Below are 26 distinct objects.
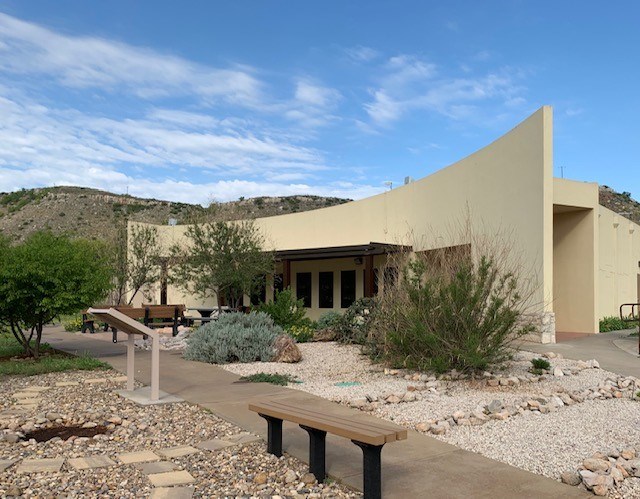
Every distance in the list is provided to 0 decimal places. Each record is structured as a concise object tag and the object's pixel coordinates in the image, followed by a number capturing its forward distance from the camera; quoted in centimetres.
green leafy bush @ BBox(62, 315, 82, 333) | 1931
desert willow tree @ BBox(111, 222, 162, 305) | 2250
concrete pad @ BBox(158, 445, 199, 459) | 510
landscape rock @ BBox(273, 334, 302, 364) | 1077
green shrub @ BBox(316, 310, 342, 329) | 1445
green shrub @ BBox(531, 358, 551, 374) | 912
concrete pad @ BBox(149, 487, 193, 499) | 409
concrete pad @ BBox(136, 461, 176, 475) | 466
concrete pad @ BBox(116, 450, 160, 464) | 493
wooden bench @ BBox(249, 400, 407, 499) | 390
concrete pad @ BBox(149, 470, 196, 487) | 438
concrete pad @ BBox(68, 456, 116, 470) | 476
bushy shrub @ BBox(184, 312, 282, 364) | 1076
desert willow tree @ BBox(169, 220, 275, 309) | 1769
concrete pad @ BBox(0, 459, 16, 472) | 467
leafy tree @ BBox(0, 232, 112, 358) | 1000
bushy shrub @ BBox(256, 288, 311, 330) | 1468
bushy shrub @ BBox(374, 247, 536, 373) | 836
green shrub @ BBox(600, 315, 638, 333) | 1712
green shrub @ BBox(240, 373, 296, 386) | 868
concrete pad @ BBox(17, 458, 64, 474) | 463
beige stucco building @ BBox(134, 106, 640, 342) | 1332
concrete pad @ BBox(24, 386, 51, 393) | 819
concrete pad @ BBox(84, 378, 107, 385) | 874
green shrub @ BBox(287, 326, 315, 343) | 1388
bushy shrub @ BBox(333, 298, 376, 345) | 1274
